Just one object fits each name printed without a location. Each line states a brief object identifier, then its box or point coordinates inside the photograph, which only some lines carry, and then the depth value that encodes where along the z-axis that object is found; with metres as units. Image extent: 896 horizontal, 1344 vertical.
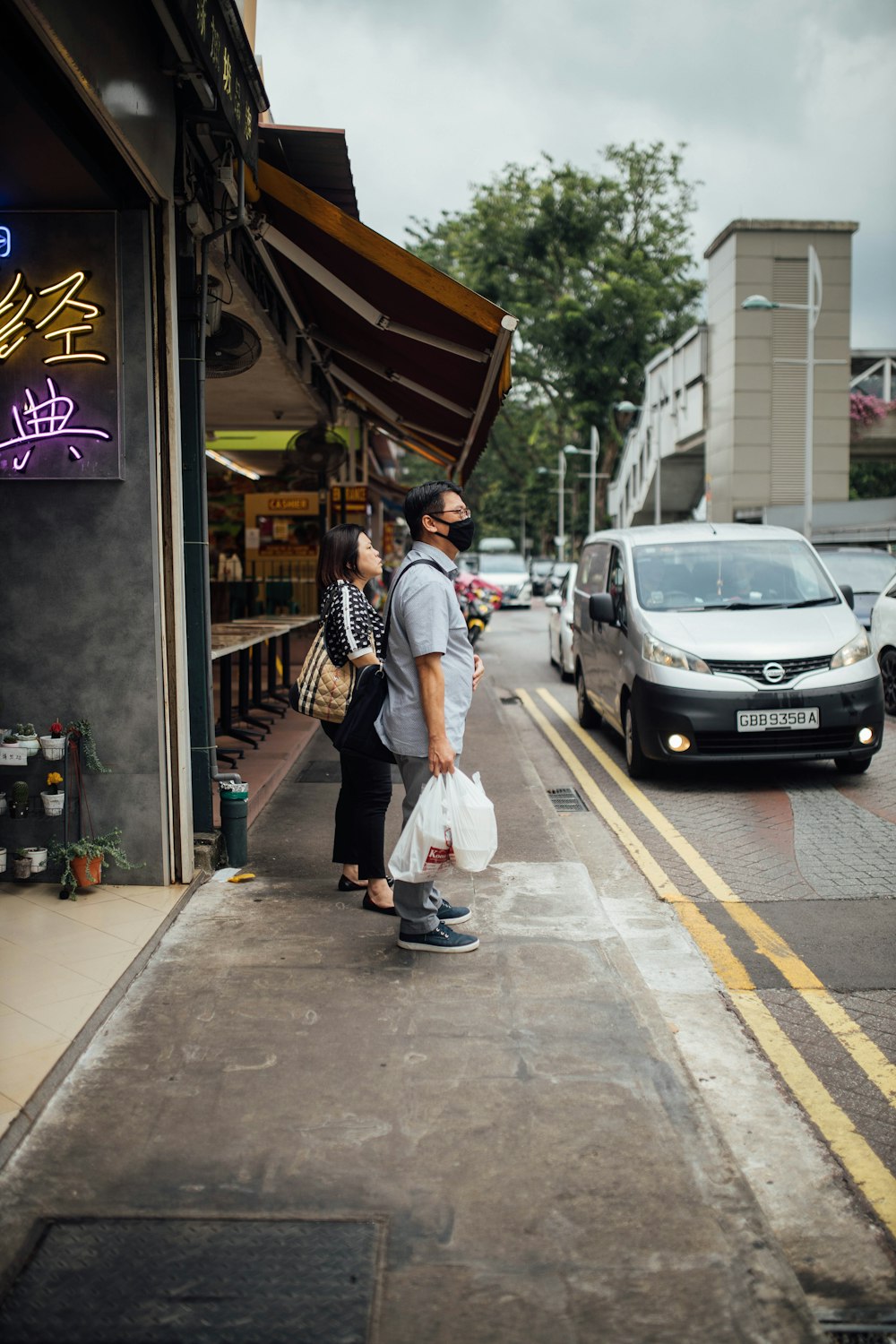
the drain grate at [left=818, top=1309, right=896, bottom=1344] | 2.62
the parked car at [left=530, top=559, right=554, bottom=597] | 52.91
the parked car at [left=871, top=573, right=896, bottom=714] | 12.46
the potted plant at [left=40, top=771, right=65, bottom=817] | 5.32
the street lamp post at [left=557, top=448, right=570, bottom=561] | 65.43
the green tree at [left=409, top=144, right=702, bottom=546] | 45.19
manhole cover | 2.52
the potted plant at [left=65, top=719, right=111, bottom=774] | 5.37
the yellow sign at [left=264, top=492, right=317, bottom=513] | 16.98
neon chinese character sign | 5.14
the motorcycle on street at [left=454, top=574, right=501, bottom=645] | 19.80
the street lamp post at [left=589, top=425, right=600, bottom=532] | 50.47
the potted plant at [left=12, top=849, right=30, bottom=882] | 5.41
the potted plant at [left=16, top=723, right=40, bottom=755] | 5.24
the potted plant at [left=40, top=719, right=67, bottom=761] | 5.27
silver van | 8.41
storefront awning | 6.60
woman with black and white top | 5.52
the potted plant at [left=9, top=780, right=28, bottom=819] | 5.28
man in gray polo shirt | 4.57
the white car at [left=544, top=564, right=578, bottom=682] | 16.06
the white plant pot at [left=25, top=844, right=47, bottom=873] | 5.39
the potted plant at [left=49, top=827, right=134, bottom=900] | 5.37
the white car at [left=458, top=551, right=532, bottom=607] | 39.32
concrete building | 34.78
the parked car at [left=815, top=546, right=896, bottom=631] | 16.09
